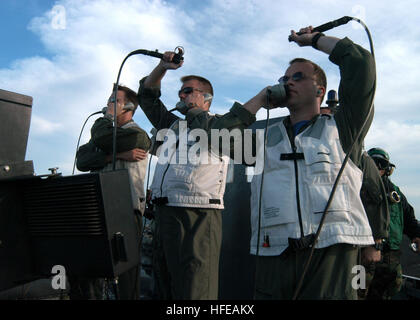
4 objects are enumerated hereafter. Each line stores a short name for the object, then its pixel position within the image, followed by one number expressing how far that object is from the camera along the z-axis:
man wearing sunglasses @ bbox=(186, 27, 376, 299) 1.84
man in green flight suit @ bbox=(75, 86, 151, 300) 3.30
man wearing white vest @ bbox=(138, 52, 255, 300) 2.61
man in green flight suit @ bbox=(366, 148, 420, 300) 4.39
